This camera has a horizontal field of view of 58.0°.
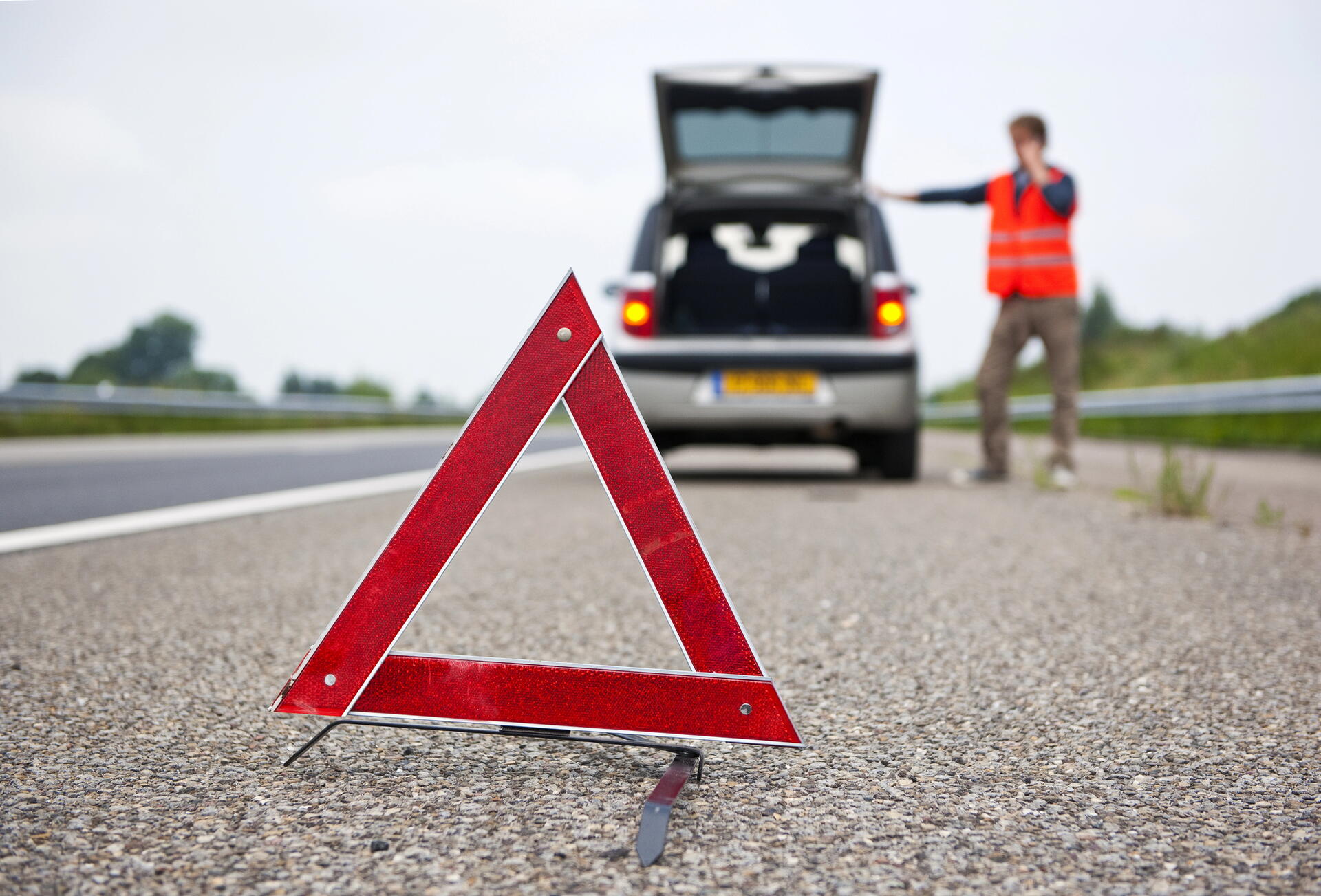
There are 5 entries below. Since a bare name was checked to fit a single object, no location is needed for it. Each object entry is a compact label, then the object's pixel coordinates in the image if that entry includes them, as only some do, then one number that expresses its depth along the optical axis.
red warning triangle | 1.87
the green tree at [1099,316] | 56.75
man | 7.26
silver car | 7.09
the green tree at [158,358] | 20.88
